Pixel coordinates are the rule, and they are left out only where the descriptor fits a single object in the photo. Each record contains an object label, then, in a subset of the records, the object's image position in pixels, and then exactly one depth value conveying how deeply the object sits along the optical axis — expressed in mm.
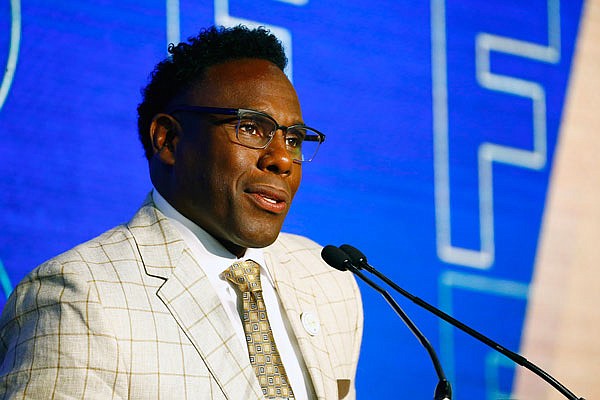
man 4109
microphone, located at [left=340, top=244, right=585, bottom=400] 4043
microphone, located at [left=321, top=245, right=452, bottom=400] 3986
